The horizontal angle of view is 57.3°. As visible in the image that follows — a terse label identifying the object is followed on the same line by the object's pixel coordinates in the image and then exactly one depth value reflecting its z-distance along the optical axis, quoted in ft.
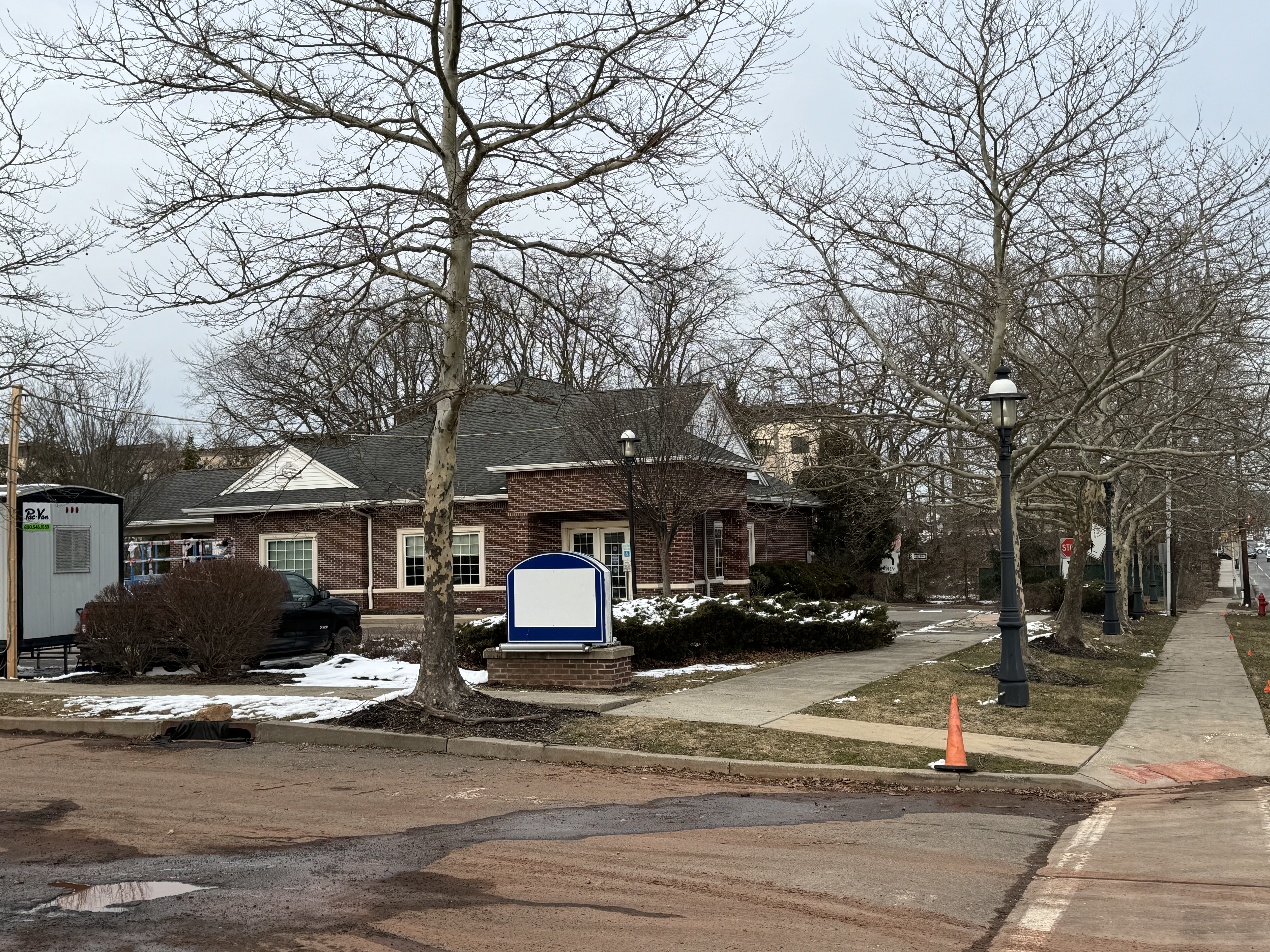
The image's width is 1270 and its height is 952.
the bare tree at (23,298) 45.42
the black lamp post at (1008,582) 45.62
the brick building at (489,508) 91.15
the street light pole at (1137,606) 110.01
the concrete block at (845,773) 32.50
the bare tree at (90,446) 134.92
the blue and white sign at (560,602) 48.70
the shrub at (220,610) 52.85
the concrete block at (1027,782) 32.19
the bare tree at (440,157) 37.86
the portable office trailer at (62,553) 59.72
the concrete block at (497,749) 36.94
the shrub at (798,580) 115.65
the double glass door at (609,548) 96.63
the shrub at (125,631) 54.08
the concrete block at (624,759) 34.63
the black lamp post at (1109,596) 85.46
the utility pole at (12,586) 57.26
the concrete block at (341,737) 38.32
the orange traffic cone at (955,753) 32.71
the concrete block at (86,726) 42.04
